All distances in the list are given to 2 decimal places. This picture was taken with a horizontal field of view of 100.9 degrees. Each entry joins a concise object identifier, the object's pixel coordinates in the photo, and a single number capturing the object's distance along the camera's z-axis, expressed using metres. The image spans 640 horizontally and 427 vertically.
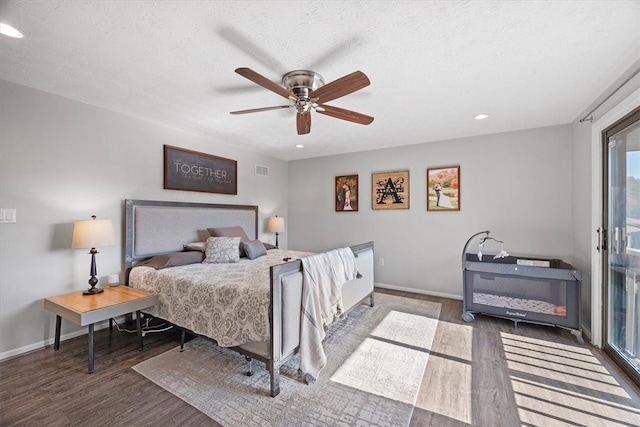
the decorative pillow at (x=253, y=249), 3.52
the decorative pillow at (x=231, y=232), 3.67
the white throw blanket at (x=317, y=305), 2.02
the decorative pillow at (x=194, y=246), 3.41
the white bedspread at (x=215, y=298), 1.96
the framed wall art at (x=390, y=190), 4.32
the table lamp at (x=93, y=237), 2.40
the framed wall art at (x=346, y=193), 4.77
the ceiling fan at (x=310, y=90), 1.74
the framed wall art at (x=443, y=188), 3.92
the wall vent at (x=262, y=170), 4.84
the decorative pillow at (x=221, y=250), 3.23
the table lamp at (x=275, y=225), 4.78
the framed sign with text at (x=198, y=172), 3.49
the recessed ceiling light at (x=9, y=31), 1.60
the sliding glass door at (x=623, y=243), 2.05
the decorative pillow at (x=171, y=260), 2.89
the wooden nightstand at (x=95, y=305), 2.09
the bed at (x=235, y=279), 1.90
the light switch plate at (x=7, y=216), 2.26
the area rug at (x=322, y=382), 1.66
